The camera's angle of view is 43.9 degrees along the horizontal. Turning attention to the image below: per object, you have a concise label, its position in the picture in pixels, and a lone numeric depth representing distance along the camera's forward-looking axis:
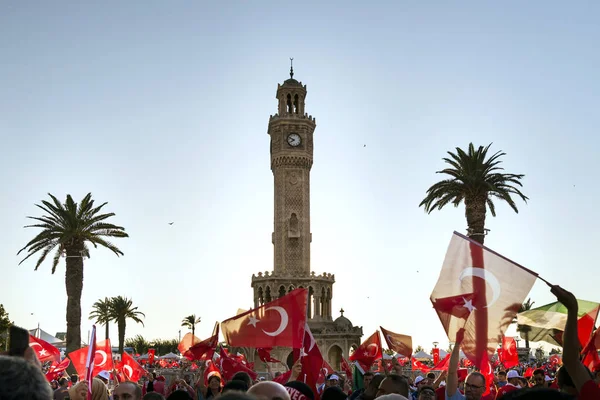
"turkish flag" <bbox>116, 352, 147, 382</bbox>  21.61
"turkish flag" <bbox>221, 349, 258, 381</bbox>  17.22
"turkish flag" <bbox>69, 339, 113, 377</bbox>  17.53
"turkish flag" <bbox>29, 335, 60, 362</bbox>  20.35
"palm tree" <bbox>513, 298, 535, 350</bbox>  66.50
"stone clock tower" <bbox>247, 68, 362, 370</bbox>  65.25
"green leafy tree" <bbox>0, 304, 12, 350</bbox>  57.22
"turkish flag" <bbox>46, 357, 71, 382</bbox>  24.25
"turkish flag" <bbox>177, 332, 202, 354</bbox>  24.64
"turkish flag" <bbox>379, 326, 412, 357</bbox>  21.10
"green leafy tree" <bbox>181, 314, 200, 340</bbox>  100.69
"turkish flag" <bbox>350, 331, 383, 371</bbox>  19.98
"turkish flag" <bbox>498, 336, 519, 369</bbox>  22.06
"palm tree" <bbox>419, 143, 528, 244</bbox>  37.28
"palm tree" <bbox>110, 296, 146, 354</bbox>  70.56
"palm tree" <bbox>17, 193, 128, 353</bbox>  38.91
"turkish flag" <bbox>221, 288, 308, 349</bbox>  13.70
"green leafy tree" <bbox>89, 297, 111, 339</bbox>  71.06
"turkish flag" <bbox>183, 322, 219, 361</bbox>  17.30
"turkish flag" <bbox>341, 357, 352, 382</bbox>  26.51
